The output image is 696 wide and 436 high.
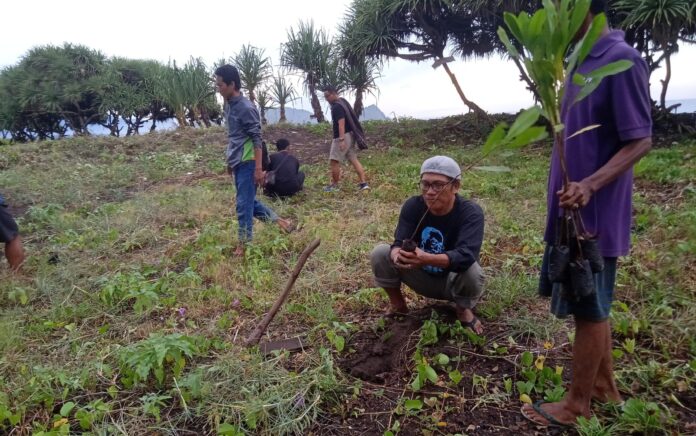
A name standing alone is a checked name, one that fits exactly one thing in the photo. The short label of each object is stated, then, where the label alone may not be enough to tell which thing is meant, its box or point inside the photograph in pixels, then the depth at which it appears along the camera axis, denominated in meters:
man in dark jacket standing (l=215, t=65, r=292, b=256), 3.96
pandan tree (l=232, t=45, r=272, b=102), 14.37
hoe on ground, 2.38
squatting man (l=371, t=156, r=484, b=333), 2.32
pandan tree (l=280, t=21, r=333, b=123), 14.64
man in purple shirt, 1.51
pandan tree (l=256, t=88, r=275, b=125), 14.91
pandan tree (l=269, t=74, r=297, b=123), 14.95
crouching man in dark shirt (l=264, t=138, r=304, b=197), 6.04
